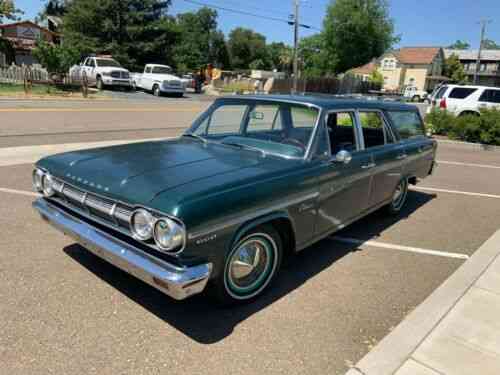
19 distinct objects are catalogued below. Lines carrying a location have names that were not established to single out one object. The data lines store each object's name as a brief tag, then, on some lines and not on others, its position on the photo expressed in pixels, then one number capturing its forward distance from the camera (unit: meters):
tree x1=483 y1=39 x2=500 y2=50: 126.06
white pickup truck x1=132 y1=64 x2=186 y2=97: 27.23
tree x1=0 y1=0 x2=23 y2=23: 27.48
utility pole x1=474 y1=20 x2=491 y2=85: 51.59
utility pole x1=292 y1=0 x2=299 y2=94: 34.59
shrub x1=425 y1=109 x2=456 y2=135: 14.20
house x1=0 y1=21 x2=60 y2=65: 42.25
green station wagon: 2.68
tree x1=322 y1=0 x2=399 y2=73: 59.52
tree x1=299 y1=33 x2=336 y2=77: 61.98
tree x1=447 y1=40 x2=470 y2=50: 130.38
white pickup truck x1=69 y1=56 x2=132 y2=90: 26.59
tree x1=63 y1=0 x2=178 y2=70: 36.72
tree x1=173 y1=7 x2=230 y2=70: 76.27
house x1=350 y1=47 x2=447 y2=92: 69.44
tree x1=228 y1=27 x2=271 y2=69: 92.06
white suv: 15.65
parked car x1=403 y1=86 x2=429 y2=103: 49.08
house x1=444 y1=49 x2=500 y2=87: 82.81
